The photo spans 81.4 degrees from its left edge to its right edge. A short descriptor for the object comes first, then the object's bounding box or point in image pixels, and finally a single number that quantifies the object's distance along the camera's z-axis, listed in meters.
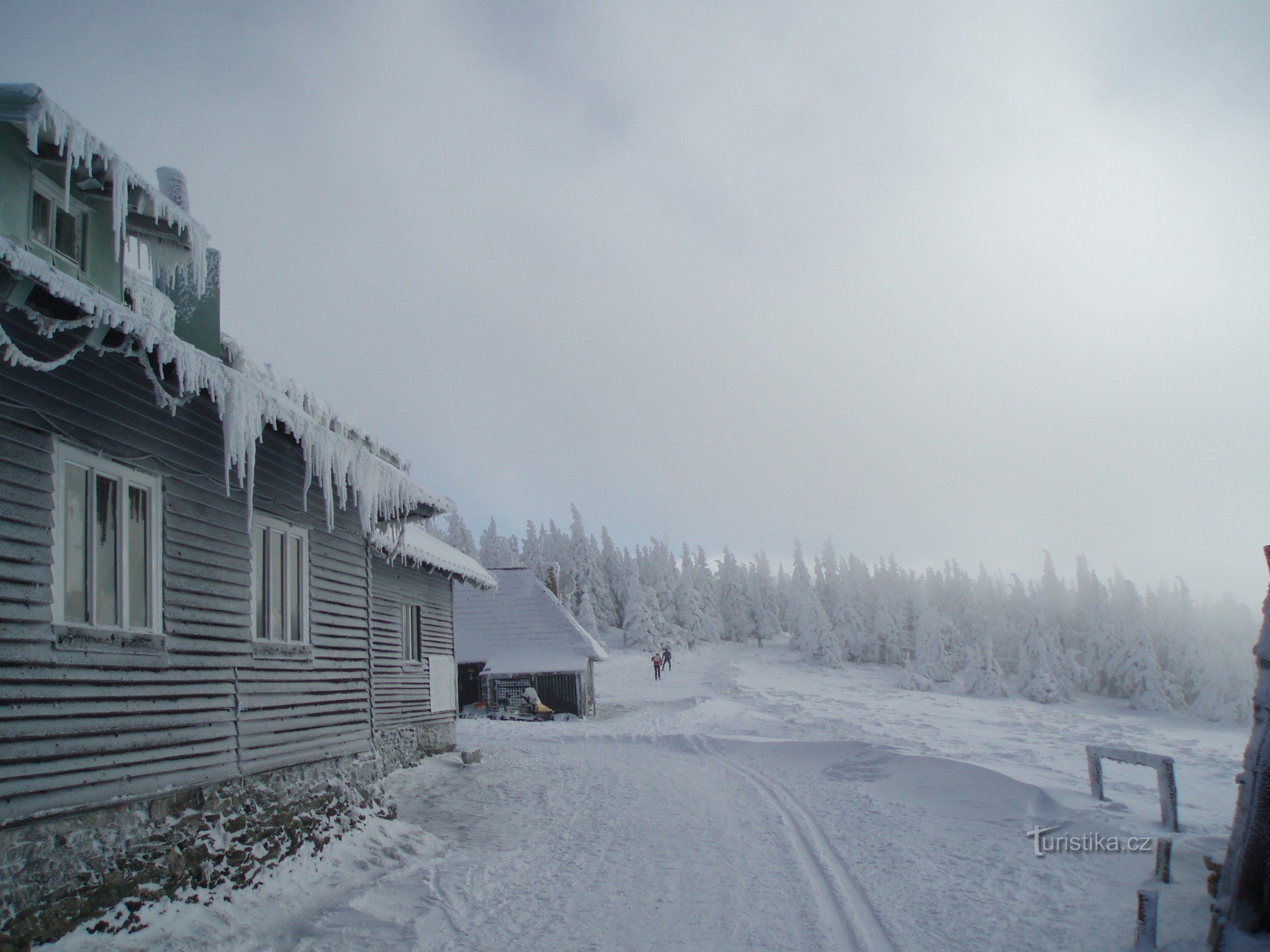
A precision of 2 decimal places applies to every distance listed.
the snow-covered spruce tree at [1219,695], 52.09
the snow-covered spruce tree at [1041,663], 59.12
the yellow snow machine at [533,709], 30.03
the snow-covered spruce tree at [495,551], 98.56
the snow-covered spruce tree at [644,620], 73.56
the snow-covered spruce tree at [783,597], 117.12
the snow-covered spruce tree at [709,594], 88.31
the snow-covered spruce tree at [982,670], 58.56
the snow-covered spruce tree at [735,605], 95.62
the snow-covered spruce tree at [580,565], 81.31
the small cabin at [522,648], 31.77
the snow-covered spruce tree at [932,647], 64.94
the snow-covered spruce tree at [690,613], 82.56
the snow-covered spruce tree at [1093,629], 69.94
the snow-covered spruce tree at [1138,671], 57.03
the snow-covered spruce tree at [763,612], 93.56
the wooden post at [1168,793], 8.45
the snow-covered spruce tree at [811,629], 74.62
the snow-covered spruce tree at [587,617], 74.12
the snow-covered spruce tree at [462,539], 91.25
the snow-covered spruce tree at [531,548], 100.31
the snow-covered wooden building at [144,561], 5.37
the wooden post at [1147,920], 5.66
